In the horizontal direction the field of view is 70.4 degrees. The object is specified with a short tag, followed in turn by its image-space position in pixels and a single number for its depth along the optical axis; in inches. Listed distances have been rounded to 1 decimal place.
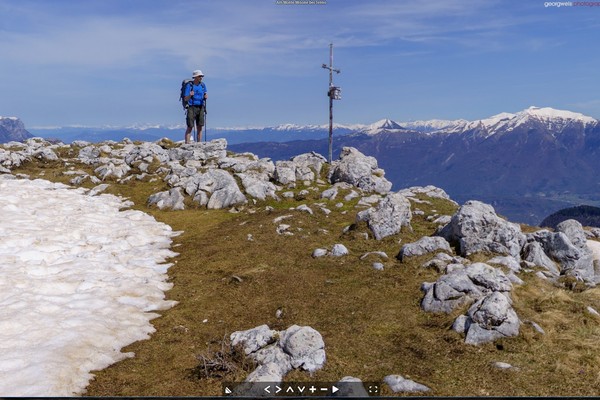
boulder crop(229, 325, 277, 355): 449.1
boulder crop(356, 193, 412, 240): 883.4
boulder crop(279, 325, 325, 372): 416.8
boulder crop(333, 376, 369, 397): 366.3
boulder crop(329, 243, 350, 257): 788.0
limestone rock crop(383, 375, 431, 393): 381.1
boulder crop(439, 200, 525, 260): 745.6
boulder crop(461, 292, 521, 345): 472.4
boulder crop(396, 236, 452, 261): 741.9
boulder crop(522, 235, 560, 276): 726.5
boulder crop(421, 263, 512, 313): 549.6
